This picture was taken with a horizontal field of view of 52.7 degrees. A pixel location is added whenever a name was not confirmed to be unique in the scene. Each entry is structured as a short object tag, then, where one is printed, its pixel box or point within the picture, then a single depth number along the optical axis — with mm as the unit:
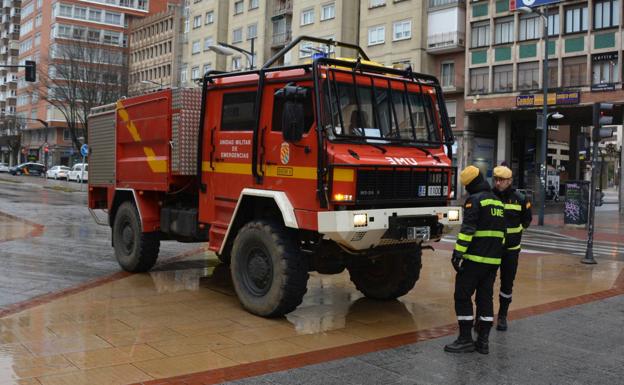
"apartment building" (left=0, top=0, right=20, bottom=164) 102688
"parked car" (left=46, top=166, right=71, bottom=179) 60156
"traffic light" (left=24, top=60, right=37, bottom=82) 29177
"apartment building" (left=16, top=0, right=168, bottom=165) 83000
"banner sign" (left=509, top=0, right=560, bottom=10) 28344
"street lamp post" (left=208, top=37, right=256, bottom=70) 26016
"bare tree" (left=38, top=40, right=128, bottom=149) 46281
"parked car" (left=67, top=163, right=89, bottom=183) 52806
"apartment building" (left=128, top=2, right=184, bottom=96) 74688
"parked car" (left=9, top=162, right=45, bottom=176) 69688
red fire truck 6527
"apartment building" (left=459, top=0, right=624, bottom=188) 36438
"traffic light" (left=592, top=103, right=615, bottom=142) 13297
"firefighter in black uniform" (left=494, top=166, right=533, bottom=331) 6457
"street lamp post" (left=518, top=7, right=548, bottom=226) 23391
